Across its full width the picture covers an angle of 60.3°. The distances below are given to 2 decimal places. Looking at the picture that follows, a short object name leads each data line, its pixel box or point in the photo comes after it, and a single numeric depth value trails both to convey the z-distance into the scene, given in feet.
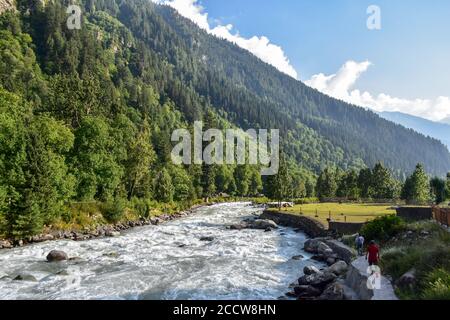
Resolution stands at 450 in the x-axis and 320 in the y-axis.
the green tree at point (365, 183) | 425.11
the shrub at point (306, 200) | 408.05
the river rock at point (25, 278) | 100.12
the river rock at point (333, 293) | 79.46
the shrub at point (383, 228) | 124.88
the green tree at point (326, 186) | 456.45
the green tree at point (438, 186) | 223.92
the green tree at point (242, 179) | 522.88
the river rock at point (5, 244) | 142.31
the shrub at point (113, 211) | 214.07
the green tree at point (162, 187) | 300.40
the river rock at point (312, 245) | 147.19
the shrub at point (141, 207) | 248.07
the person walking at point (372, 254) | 80.00
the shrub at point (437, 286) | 57.06
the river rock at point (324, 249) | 134.21
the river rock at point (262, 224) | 221.05
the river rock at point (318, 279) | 93.11
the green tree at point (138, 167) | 258.78
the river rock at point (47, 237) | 159.43
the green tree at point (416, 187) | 378.28
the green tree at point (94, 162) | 205.16
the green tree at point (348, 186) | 433.89
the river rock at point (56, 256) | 124.06
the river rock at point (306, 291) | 87.61
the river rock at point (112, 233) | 181.88
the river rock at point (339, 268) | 102.12
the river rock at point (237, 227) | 214.57
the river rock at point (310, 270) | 106.32
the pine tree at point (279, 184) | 311.88
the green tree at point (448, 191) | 292.88
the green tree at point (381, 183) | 414.41
